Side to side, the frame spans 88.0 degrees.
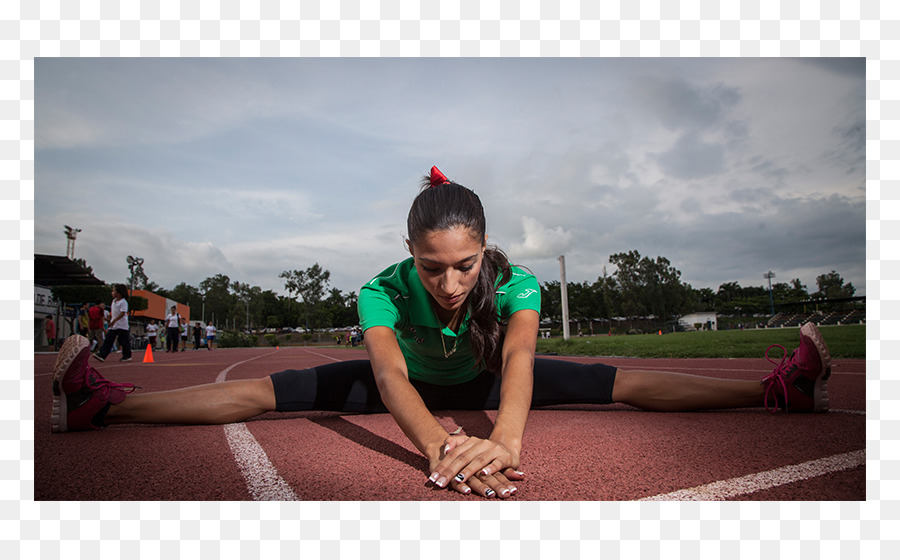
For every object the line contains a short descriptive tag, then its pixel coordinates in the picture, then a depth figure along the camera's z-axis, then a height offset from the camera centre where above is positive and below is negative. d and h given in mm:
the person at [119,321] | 10414 -729
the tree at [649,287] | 66188 +31
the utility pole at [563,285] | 18078 +95
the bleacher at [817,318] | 36406 -3146
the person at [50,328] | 17728 -1519
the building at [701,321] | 52856 -4174
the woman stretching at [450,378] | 1772 -505
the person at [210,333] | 24305 -2386
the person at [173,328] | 16812 -1486
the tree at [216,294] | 74125 -899
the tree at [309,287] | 69438 +171
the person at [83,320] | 17334 -1192
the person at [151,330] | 16316 -1493
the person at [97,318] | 12181 -773
